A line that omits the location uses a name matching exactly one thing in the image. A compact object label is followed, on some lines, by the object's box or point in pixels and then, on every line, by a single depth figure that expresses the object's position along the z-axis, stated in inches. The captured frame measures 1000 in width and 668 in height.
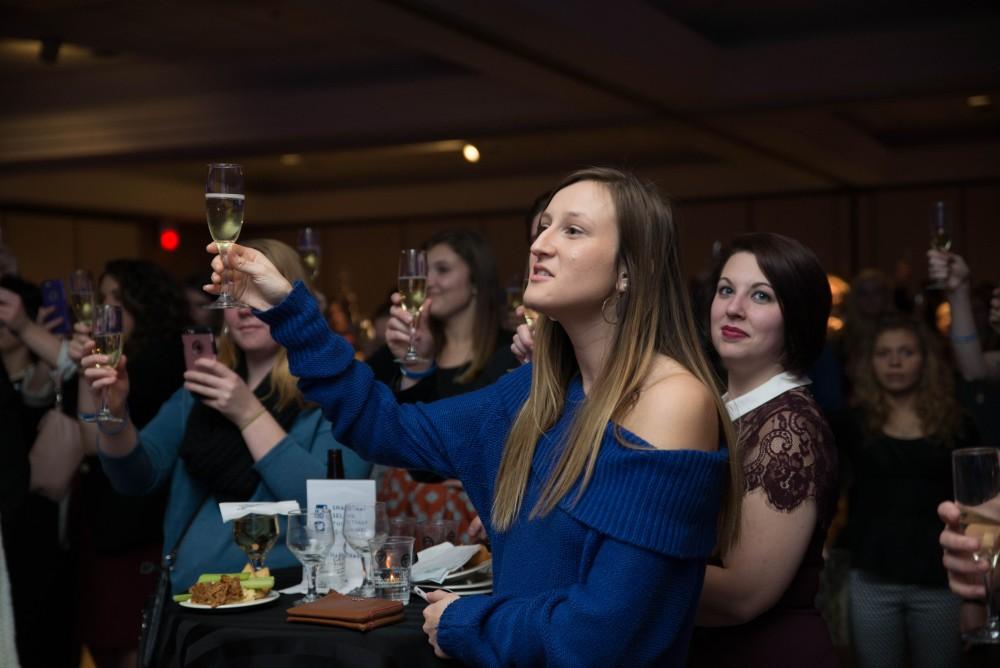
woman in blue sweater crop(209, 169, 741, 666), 65.5
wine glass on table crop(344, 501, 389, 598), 90.5
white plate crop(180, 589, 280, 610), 86.8
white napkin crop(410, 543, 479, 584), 94.6
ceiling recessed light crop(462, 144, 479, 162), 372.2
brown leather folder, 79.5
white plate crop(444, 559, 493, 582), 93.7
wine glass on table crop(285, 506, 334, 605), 90.6
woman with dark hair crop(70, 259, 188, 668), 152.8
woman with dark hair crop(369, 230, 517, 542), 128.7
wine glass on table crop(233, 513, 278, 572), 96.0
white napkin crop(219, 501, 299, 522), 95.2
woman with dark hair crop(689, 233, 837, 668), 82.6
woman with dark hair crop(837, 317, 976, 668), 137.6
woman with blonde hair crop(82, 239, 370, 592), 109.0
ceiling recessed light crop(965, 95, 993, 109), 337.4
